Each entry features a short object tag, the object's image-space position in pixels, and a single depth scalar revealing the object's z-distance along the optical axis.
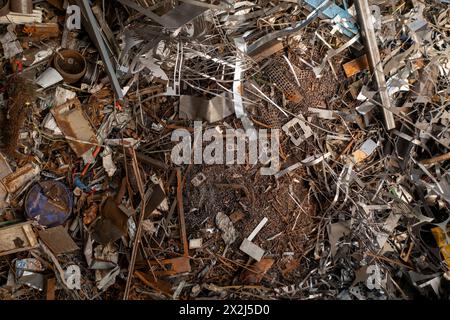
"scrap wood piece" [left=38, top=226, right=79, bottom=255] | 3.02
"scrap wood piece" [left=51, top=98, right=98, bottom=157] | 3.12
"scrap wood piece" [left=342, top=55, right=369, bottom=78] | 3.46
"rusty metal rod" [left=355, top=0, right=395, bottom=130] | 3.38
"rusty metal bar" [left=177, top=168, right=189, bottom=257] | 3.13
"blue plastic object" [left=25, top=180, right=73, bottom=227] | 3.05
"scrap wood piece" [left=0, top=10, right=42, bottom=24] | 3.07
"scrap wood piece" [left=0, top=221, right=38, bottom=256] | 2.93
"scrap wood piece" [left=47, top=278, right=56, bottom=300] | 2.98
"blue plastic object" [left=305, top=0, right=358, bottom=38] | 3.42
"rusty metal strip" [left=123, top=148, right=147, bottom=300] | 3.04
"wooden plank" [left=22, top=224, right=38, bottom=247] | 2.95
